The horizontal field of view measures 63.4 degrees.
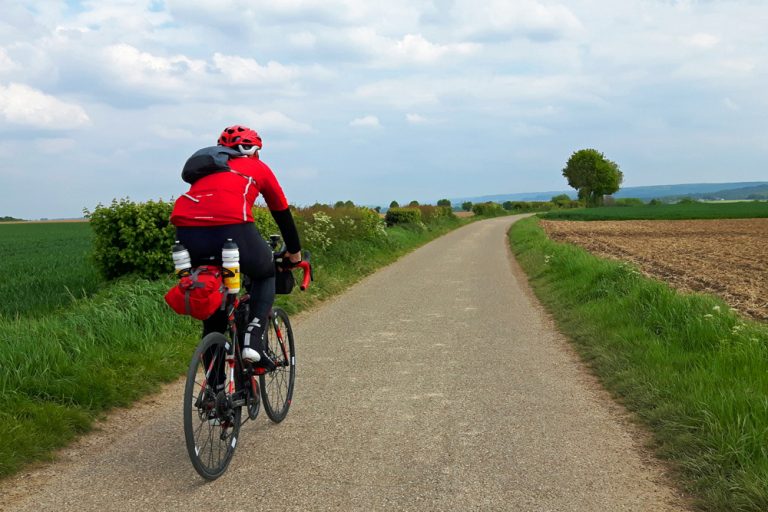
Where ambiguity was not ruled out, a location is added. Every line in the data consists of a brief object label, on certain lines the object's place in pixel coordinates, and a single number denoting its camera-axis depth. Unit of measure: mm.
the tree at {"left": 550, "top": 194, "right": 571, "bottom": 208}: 110456
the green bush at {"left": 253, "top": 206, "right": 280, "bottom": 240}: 11398
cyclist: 3600
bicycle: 3469
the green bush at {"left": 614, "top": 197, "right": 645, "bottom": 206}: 115312
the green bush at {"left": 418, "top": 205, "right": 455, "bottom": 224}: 39656
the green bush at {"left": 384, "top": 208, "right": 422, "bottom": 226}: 35781
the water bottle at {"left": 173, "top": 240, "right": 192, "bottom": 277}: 3592
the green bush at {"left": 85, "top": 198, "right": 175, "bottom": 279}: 9508
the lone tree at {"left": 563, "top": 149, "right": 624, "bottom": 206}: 109812
